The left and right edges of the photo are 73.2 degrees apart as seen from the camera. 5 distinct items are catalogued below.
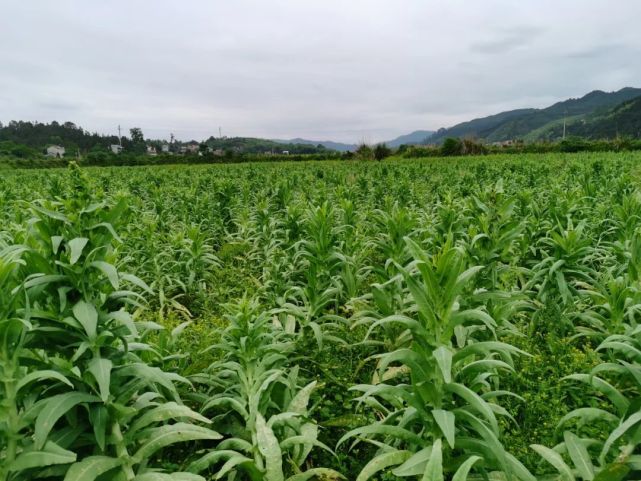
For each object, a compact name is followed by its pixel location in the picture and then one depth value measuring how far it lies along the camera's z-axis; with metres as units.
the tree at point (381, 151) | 40.56
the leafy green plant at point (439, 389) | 2.00
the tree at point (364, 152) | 39.88
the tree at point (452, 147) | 40.59
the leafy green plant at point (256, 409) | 2.30
